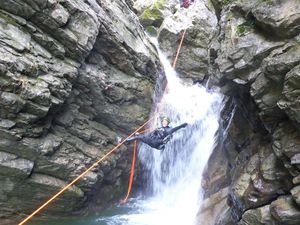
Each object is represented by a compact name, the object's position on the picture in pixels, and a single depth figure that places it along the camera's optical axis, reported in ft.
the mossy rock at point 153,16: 55.65
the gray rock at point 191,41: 50.52
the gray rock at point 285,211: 17.82
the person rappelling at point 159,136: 31.22
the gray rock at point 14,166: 26.79
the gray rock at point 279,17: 19.55
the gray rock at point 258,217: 19.53
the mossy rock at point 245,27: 23.07
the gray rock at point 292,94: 17.40
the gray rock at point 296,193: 17.40
